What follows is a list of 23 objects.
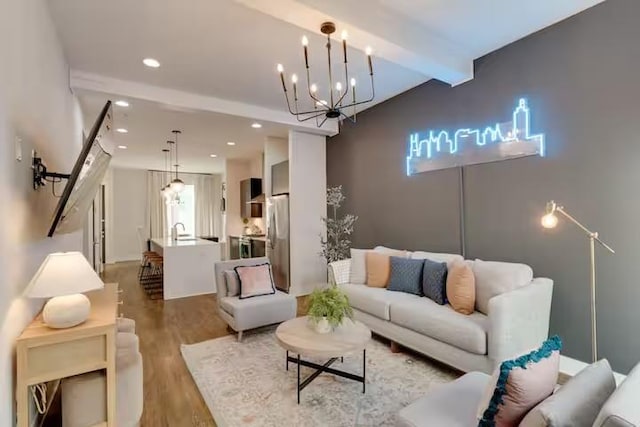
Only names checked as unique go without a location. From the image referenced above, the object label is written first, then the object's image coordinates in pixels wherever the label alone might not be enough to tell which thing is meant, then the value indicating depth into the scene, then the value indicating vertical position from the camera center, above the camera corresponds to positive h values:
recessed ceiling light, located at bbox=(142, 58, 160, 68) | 3.38 +1.68
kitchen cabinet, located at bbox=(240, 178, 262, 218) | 7.87 +0.54
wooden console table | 1.61 -0.72
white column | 5.45 +0.15
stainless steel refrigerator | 5.49 -0.37
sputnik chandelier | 2.50 +1.66
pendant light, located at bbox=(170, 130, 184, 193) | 6.81 +0.70
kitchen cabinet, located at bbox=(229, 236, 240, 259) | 7.93 -0.75
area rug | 2.18 -1.35
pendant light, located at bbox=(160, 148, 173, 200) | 7.04 +1.56
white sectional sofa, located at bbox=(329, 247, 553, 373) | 2.41 -0.89
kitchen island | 5.38 -0.85
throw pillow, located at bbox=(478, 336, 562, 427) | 1.18 -0.66
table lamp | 1.68 -0.37
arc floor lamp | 2.39 -0.43
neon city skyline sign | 3.13 +0.77
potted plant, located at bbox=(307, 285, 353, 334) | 2.50 -0.74
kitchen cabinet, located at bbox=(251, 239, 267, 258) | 6.67 -0.66
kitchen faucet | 7.13 -0.35
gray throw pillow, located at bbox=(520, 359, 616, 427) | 1.02 -0.65
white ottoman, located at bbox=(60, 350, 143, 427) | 1.77 -1.03
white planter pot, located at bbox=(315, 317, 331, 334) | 2.52 -0.86
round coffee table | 2.25 -0.93
